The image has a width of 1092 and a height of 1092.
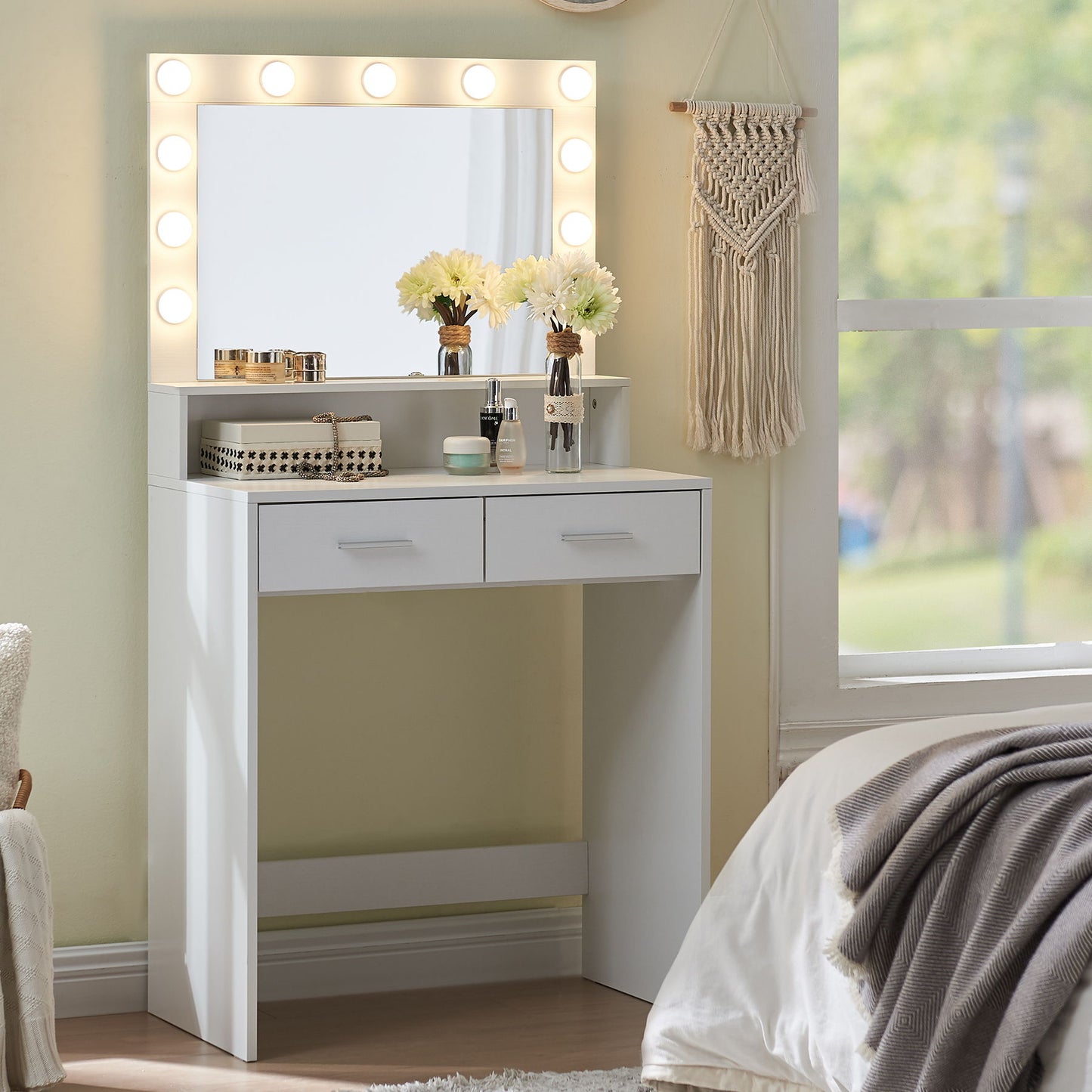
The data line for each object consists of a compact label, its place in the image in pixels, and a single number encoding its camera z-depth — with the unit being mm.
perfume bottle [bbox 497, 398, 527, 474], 5604
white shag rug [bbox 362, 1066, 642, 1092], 4902
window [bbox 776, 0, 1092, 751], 6495
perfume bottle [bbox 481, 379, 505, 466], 5677
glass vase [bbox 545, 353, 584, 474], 5630
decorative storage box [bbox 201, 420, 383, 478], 5307
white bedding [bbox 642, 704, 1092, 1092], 4131
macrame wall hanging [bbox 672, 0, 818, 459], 6173
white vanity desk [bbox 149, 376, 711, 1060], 5021
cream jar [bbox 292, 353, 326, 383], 5619
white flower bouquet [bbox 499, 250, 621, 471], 5608
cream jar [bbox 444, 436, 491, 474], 5481
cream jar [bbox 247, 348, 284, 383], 5568
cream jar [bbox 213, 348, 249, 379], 5615
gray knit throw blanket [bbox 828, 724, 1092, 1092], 3396
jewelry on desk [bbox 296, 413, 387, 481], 5326
